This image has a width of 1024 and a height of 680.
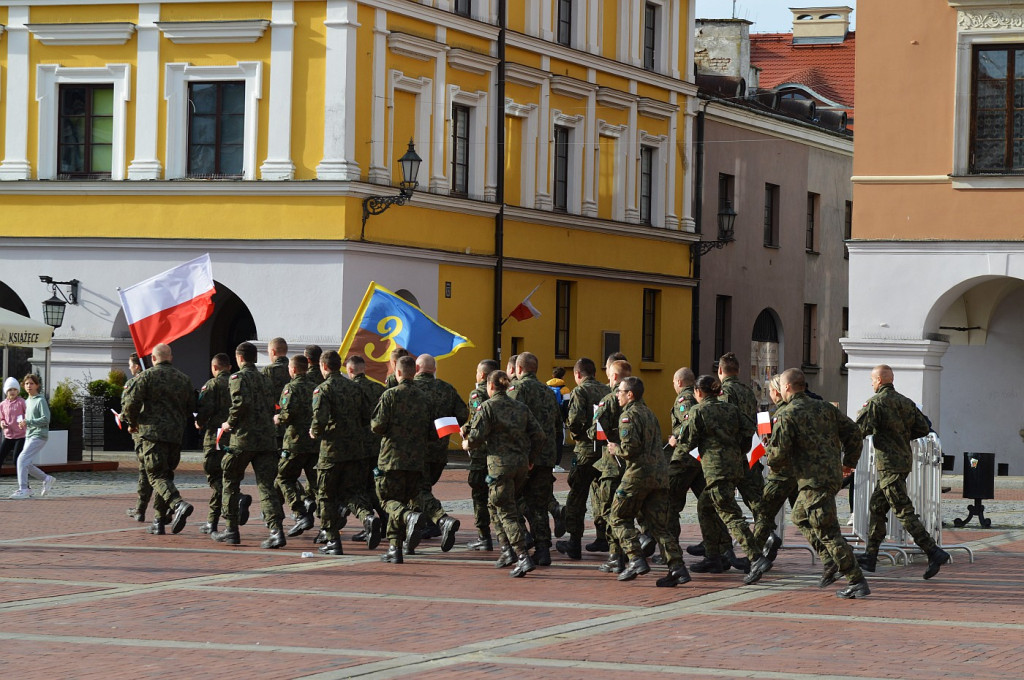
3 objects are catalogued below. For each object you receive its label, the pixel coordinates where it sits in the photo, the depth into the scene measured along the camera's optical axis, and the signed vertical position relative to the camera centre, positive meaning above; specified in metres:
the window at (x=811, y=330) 46.50 +0.34
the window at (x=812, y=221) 46.81 +3.31
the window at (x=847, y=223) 48.41 +3.41
